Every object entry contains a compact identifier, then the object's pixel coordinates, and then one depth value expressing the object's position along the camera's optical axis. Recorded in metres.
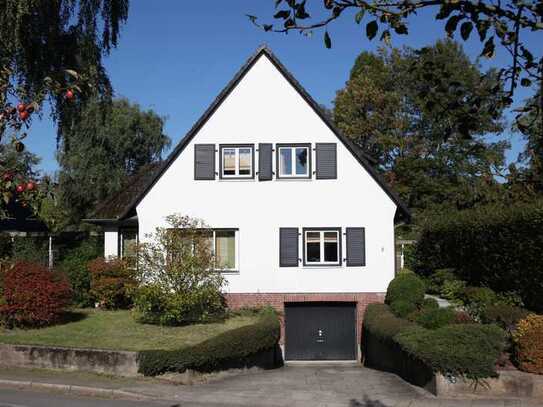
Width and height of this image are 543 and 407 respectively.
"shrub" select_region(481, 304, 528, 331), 15.87
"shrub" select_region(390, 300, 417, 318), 18.74
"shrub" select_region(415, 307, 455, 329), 15.72
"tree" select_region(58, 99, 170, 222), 44.69
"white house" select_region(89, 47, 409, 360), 22.12
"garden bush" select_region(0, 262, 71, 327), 17.50
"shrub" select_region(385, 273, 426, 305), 19.67
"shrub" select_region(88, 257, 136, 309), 22.06
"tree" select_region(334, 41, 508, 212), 44.16
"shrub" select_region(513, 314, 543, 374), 12.52
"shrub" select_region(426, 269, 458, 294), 24.84
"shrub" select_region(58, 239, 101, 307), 23.34
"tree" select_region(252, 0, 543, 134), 3.30
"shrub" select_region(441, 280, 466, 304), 22.40
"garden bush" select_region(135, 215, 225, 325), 19.14
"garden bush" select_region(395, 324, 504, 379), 12.42
